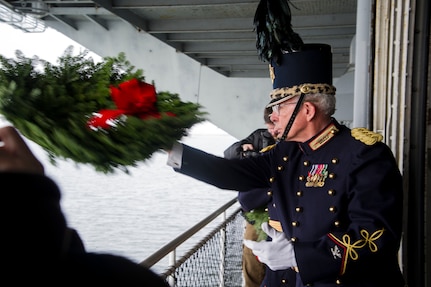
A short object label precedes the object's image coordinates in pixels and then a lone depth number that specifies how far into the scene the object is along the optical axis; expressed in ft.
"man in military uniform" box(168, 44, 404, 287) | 5.28
